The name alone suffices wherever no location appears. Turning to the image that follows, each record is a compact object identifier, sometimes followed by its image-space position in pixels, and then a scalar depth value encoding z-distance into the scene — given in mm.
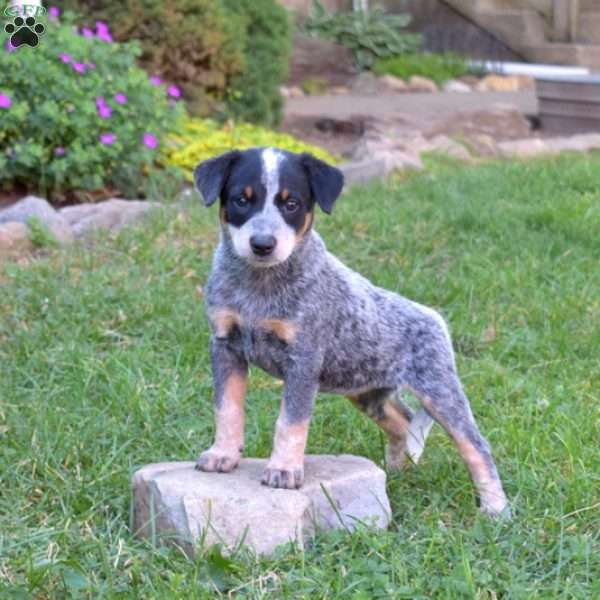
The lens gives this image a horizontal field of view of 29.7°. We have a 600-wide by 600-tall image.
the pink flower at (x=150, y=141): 7961
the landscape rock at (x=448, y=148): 9789
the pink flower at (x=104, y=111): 7645
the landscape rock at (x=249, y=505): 3537
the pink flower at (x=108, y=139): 7627
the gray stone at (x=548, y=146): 10305
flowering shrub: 7512
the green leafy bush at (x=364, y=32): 16359
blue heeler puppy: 3537
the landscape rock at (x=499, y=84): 15609
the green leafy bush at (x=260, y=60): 10172
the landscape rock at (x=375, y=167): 8512
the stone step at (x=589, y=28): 16391
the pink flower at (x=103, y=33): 8172
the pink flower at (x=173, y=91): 8469
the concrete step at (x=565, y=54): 16172
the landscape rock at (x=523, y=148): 10203
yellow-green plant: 8682
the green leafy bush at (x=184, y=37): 9172
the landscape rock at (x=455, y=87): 15523
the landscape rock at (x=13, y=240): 6562
